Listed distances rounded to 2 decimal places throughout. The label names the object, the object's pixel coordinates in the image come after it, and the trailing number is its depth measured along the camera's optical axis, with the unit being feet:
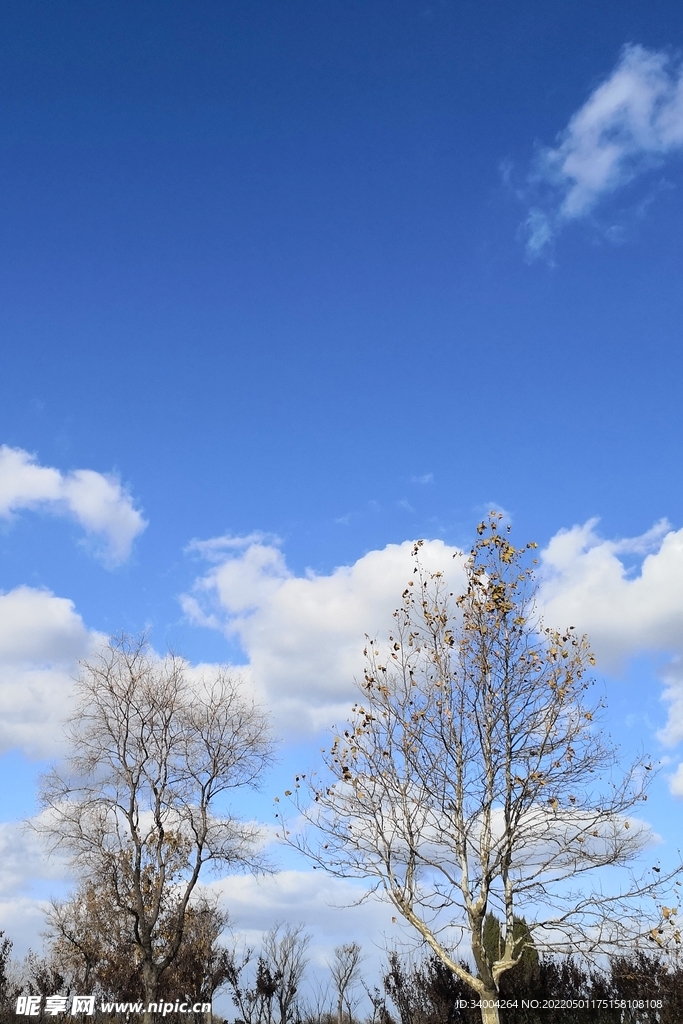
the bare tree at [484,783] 49.21
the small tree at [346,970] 148.25
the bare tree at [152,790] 74.13
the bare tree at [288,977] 93.71
